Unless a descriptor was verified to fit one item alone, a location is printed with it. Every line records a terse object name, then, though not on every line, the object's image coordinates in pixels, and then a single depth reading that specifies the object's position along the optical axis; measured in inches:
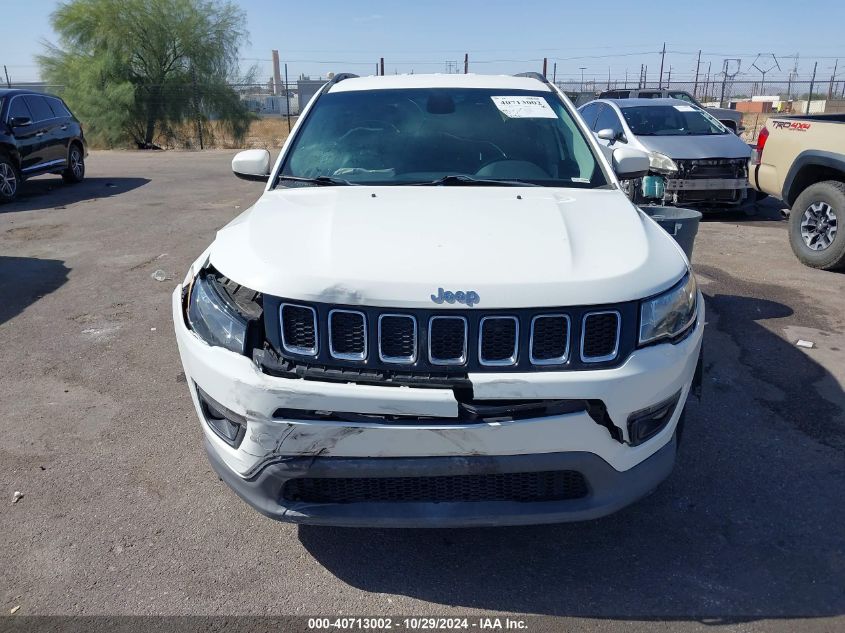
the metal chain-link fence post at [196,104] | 982.4
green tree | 941.2
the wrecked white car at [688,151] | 362.9
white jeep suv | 87.3
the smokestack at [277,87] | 1170.5
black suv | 436.5
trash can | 192.7
